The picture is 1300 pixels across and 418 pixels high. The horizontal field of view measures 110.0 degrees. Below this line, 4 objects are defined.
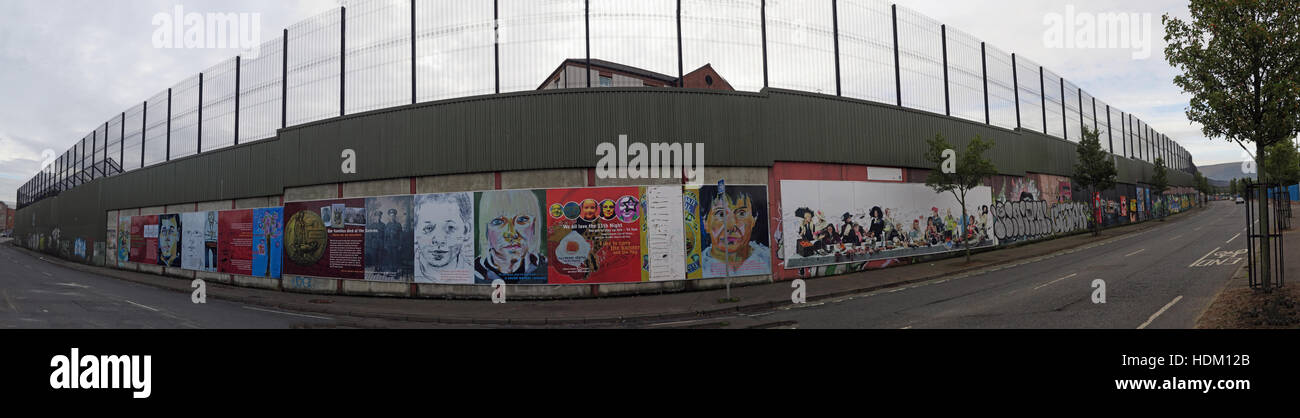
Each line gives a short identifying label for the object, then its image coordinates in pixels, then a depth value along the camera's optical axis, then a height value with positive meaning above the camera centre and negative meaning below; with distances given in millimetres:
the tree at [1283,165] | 24370 +2582
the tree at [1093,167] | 28141 +2907
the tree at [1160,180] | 40562 +2930
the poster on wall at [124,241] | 27625 -591
